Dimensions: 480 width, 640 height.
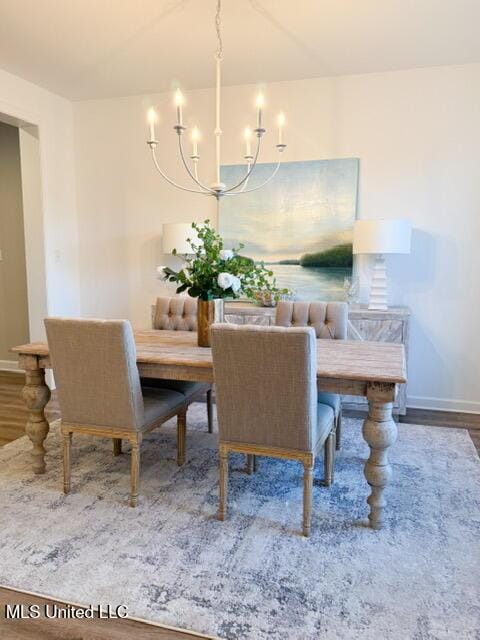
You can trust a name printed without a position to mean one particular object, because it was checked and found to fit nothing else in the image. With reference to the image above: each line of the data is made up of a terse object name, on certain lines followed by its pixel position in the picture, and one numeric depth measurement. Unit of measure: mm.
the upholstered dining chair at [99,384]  2230
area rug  1659
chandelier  2318
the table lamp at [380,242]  3562
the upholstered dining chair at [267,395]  1944
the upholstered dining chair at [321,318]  3018
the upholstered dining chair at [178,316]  3396
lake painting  4047
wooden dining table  2100
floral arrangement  2506
